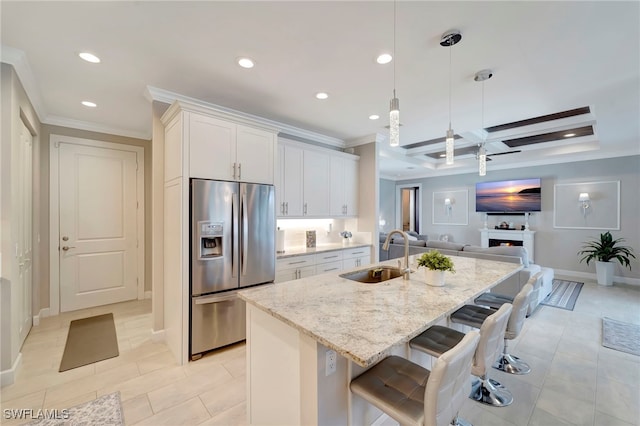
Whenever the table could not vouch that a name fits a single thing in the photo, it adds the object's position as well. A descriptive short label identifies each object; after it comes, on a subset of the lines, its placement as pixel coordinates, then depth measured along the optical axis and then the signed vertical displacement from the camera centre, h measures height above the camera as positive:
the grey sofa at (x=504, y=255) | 3.94 -0.70
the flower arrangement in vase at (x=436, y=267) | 1.99 -0.41
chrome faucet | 2.22 -0.46
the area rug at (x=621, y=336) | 2.94 -1.47
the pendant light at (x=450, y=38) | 1.98 +1.32
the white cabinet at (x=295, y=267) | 3.51 -0.75
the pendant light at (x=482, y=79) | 2.54 +1.31
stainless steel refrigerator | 2.70 -0.45
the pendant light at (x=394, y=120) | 1.81 +0.63
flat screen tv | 6.62 +0.42
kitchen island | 1.24 -0.55
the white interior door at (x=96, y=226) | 3.90 -0.21
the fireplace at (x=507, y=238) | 6.64 -0.67
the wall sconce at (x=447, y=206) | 8.23 +0.17
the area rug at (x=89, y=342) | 2.70 -1.47
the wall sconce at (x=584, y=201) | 5.94 +0.25
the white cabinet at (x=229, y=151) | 2.71 +0.67
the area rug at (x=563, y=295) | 4.30 -1.47
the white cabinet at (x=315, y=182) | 3.89 +0.48
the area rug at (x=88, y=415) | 1.90 -1.49
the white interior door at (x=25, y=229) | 2.68 -0.18
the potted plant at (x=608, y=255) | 5.36 -0.87
